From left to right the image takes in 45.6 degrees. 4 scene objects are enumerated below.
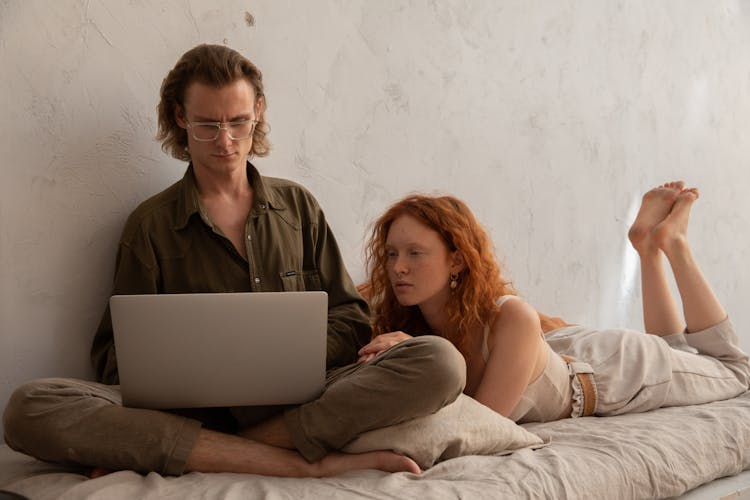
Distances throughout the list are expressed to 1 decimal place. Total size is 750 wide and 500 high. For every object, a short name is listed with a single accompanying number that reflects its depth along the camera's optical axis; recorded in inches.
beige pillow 69.7
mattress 62.9
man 68.1
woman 84.7
